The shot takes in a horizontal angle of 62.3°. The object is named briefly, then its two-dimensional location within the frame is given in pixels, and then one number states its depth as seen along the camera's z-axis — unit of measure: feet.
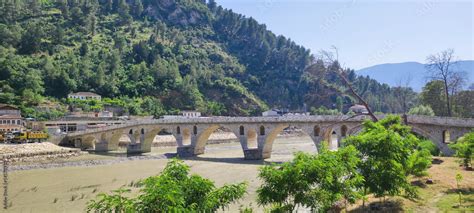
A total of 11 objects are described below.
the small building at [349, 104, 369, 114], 306.76
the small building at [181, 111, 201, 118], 316.19
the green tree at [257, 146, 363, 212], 40.22
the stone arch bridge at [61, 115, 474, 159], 101.91
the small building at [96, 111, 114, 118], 274.52
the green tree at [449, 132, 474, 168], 67.00
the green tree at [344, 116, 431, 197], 51.75
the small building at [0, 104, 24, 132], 218.59
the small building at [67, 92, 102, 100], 301.06
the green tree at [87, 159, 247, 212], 27.58
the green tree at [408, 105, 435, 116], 169.68
